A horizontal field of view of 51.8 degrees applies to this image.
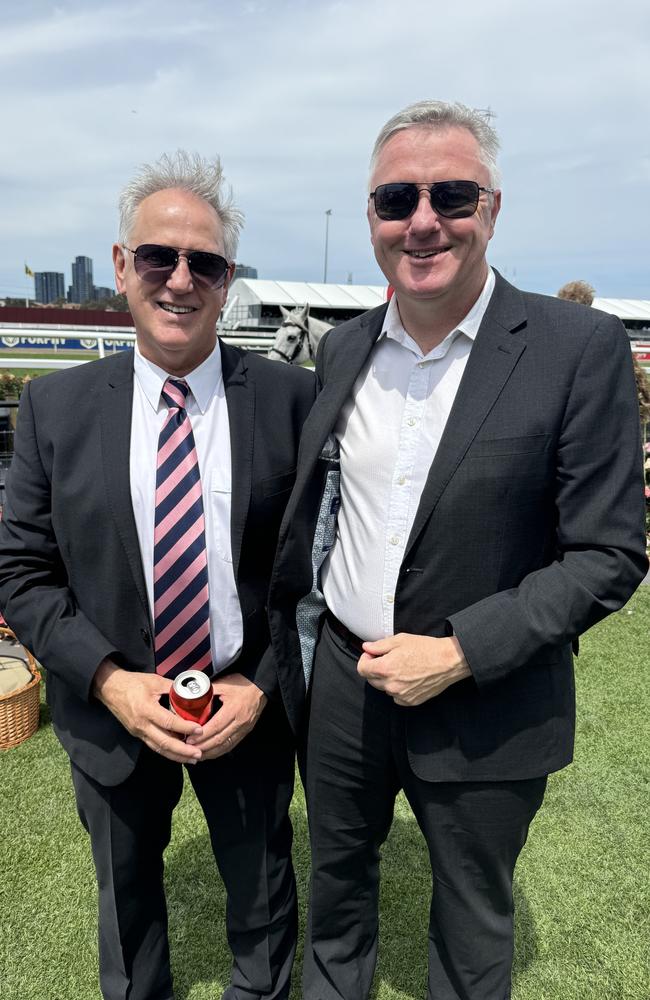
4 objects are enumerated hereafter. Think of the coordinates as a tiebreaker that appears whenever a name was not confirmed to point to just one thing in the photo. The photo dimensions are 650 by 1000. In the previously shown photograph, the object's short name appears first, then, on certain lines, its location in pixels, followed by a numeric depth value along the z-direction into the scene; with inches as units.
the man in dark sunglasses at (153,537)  67.8
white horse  283.7
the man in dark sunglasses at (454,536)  59.2
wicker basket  143.5
